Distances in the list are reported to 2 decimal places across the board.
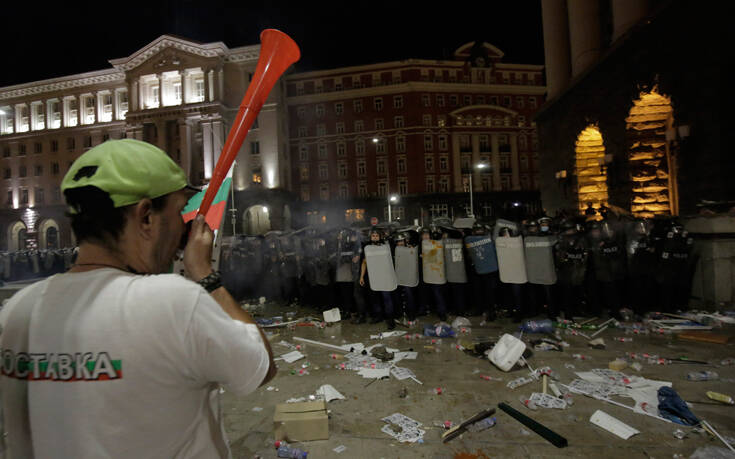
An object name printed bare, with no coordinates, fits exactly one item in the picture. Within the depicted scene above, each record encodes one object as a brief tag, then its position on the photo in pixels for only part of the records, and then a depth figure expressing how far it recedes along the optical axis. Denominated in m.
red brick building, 46.25
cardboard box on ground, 3.36
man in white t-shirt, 0.95
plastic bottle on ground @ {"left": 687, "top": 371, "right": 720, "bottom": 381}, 4.36
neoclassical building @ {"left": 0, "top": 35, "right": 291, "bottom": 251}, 41.81
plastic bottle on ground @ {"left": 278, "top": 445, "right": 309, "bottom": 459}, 3.12
